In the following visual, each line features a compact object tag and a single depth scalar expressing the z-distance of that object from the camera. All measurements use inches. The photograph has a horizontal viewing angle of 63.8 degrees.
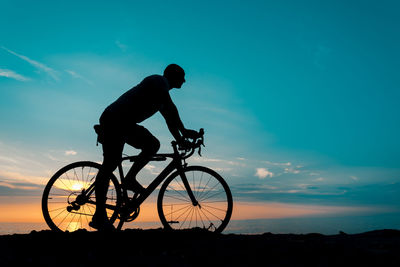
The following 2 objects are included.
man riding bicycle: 207.9
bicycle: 226.1
